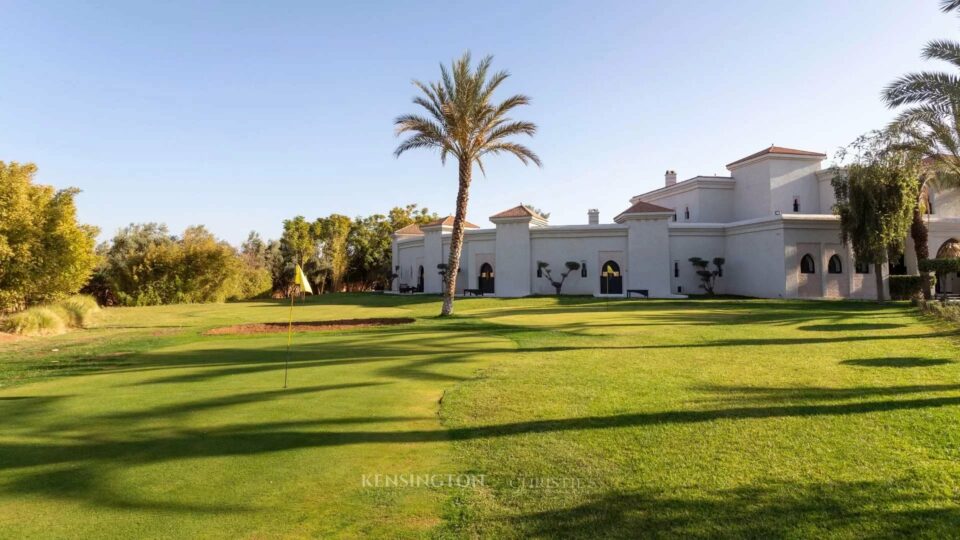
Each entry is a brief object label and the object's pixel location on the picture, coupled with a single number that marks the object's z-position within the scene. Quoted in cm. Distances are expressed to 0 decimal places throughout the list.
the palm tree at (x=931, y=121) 1341
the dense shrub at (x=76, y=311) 1923
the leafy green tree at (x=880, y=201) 2423
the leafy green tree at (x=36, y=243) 1847
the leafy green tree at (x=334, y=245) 4998
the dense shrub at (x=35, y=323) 1647
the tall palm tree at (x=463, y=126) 2092
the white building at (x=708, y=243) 2977
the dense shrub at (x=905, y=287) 2580
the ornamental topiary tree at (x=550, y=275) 3456
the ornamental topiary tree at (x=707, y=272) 3278
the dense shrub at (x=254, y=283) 4099
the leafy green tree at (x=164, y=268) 3469
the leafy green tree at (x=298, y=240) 4859
